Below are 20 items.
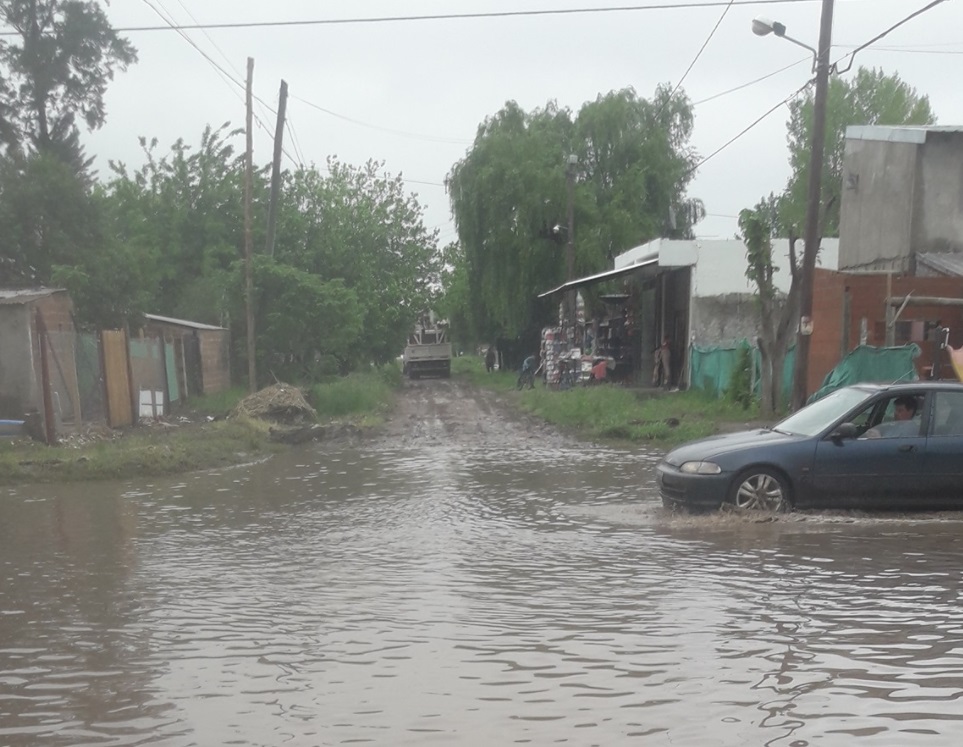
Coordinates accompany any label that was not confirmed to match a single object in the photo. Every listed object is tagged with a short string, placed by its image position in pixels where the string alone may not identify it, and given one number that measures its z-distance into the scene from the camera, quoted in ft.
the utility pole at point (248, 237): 88.89
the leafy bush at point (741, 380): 83.61
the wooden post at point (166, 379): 88.73
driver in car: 37.40
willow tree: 135.74
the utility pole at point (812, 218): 61.72
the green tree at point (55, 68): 124.67
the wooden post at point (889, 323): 61.57
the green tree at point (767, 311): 73.82
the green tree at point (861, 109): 168.96
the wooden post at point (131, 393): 76.74
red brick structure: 71.20
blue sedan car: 37.06
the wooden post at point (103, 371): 71.00
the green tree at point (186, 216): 146.00
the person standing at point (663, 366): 110.01
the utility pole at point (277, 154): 98.37
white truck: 183.21
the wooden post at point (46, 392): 60.39
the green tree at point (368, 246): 130.41
